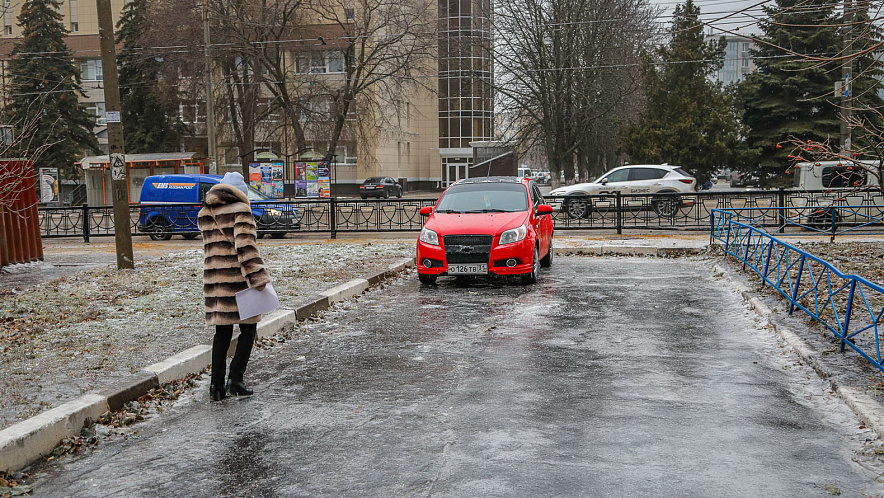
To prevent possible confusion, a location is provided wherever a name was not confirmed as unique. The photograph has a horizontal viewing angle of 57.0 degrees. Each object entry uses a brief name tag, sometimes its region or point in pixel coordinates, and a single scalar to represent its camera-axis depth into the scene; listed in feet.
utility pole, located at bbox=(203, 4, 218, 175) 110.42
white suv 96.32
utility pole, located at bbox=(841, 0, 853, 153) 24.77
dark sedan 187.52
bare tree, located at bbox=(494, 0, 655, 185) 130.31
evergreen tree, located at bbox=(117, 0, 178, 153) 167.22
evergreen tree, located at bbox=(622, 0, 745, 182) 145.59
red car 41.34
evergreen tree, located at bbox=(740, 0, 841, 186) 142.82
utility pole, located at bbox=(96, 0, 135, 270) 44.57
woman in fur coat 21.18
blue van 78.64
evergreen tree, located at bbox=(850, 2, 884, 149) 23.81
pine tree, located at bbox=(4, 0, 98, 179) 163.73
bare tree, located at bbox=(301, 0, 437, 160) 125.18
